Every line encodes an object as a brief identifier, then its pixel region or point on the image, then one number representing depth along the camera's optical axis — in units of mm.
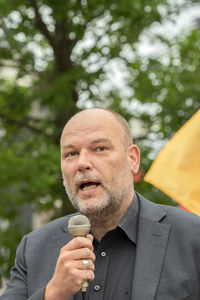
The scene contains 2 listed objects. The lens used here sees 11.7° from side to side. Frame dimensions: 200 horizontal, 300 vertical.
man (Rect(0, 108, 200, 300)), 5451
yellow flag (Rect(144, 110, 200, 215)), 7905
